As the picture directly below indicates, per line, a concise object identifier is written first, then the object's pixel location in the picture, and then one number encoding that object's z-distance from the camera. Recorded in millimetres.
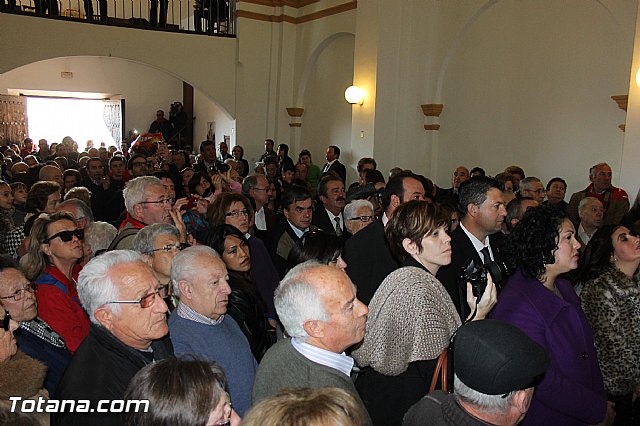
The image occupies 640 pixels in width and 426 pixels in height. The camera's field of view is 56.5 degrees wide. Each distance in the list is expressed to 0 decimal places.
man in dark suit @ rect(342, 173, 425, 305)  3148
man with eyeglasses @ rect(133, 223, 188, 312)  3078
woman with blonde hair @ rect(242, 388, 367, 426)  1277
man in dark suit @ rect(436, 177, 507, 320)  3438
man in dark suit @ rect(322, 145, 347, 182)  9898
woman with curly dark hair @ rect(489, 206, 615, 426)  2271
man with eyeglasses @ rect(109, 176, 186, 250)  3924
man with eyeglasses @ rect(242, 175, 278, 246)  5426
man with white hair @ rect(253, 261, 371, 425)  1855
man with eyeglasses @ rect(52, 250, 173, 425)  1855
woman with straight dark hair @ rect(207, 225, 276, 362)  2850
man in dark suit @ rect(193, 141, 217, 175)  10133
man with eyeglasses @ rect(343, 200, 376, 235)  4332
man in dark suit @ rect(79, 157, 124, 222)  6477
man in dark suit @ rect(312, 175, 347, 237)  5340
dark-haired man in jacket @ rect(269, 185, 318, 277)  4492
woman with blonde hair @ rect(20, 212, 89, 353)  2777
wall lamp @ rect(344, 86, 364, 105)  9602
